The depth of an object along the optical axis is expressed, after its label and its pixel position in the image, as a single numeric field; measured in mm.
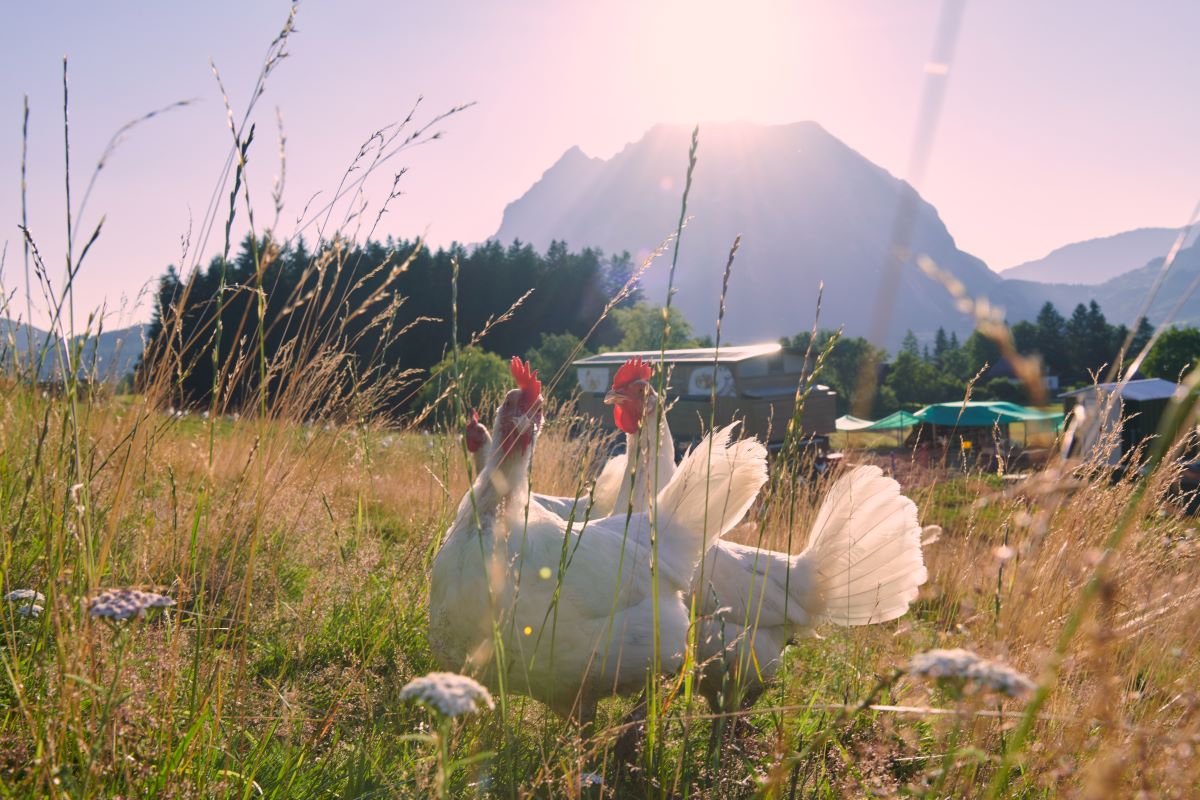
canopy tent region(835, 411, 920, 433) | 33000
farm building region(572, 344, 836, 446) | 20234
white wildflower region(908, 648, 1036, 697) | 889
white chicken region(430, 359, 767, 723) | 2703
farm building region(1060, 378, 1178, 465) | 15086
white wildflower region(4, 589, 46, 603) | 1754
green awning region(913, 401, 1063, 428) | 26812
